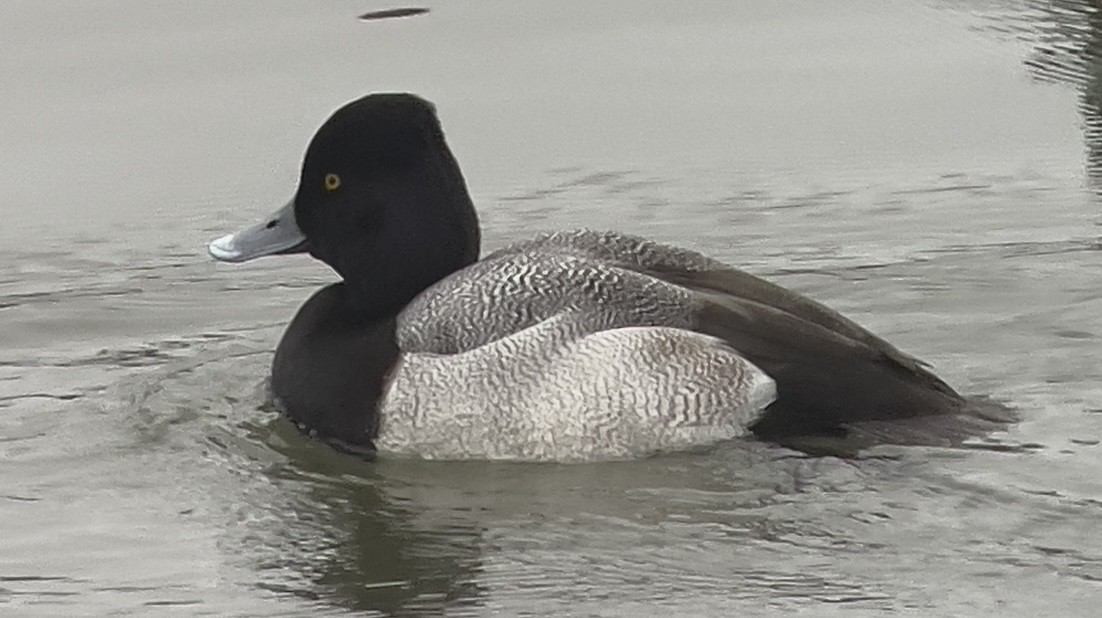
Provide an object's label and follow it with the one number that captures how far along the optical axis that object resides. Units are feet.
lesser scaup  38.47
